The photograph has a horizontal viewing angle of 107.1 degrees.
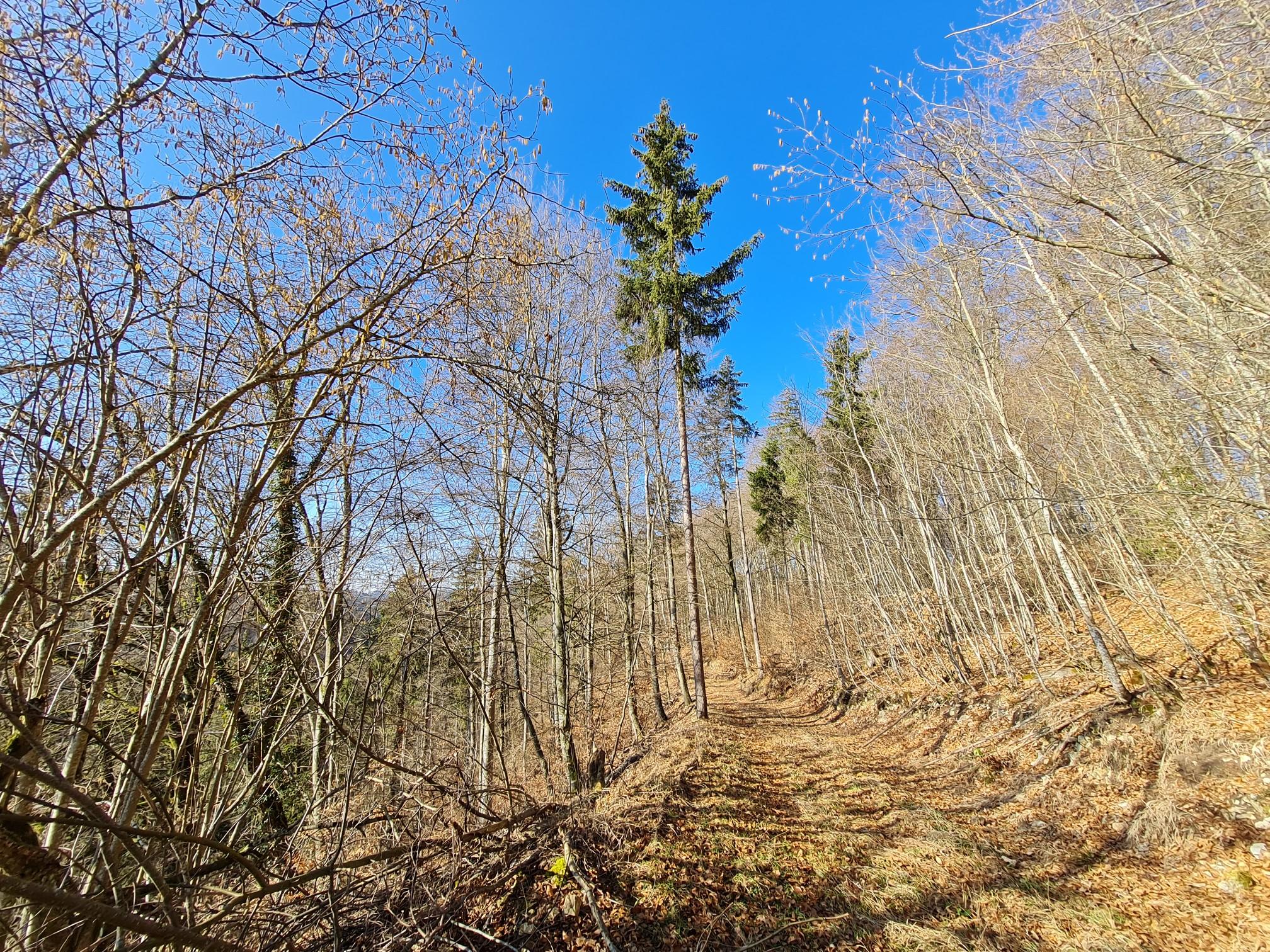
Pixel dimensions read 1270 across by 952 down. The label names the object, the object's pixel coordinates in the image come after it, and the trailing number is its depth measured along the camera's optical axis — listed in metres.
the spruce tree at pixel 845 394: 10.76
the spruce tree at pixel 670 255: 11.00
